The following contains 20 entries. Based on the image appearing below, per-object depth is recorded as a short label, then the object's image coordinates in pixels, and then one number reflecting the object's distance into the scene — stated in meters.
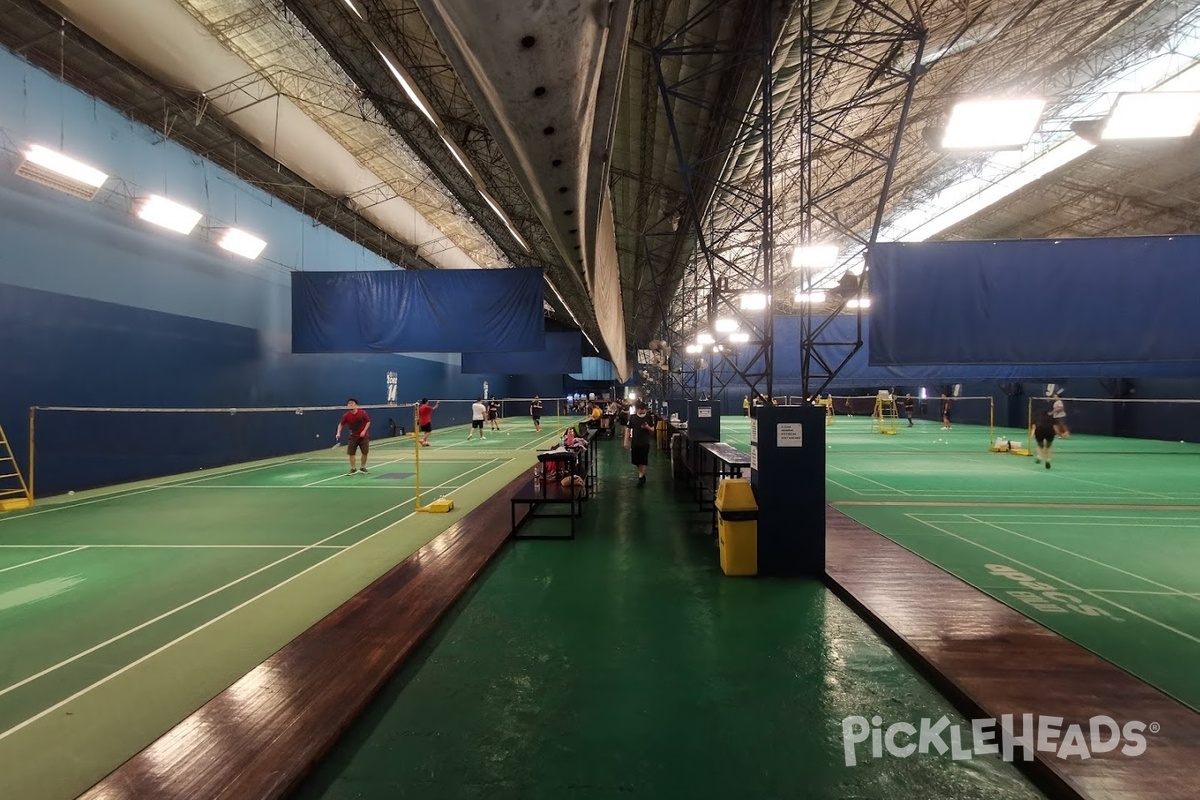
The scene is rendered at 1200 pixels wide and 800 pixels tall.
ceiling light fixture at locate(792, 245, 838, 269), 16.53
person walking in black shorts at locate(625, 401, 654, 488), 11.02
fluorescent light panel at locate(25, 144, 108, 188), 9.15
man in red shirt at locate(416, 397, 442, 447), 17.74
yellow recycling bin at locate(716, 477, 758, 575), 5.82
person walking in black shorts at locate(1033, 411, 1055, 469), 13.73
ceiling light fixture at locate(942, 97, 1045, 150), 8.73
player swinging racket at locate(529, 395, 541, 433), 26.48
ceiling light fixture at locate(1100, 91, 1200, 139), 9.20
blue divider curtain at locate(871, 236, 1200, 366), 9.70
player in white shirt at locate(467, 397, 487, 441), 23.44
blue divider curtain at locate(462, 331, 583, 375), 28.42
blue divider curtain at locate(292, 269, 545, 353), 14.80
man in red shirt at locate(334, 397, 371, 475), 13.23
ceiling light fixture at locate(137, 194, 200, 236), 11.49
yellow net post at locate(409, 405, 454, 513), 8.96
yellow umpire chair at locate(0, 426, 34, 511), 9.16
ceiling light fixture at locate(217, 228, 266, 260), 13.36
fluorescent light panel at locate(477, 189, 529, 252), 11.19
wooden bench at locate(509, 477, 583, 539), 7.39
